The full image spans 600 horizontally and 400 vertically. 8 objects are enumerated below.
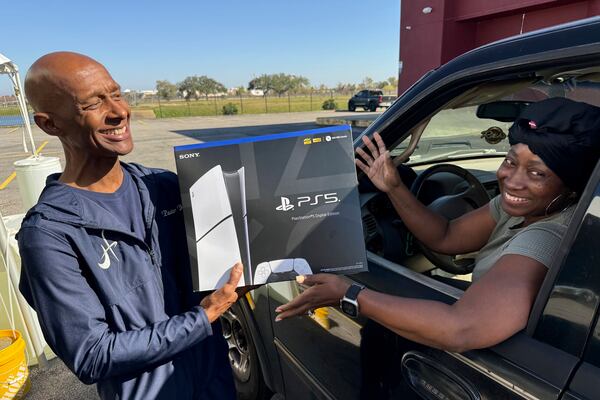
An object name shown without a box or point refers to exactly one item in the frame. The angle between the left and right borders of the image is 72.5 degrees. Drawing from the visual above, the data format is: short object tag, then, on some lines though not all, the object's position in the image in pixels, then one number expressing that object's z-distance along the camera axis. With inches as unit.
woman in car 41.1
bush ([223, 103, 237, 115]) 1491.1
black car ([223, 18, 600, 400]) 38.0
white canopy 139.9
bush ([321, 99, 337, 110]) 1611.2
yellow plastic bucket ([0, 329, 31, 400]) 98.5
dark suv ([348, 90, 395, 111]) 1395.2
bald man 42.4
